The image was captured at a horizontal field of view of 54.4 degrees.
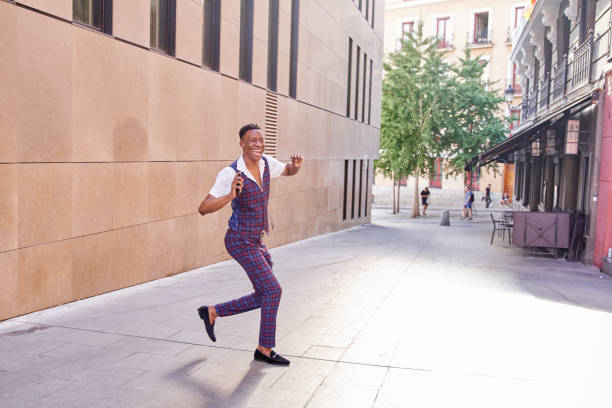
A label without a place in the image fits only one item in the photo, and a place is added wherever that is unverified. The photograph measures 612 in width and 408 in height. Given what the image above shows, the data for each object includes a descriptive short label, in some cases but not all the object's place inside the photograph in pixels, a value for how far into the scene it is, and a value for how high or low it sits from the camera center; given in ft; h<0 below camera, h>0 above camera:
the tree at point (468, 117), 109.60 +9.71
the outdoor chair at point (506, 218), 58.33 -4.87
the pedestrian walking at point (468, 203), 106.52 -6.14
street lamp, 95.47 +12.24
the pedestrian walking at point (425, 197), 119.65 -5.95
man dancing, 14.90 -1.69
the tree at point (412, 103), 110.22 +11.88
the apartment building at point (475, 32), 151.94 +35.91
